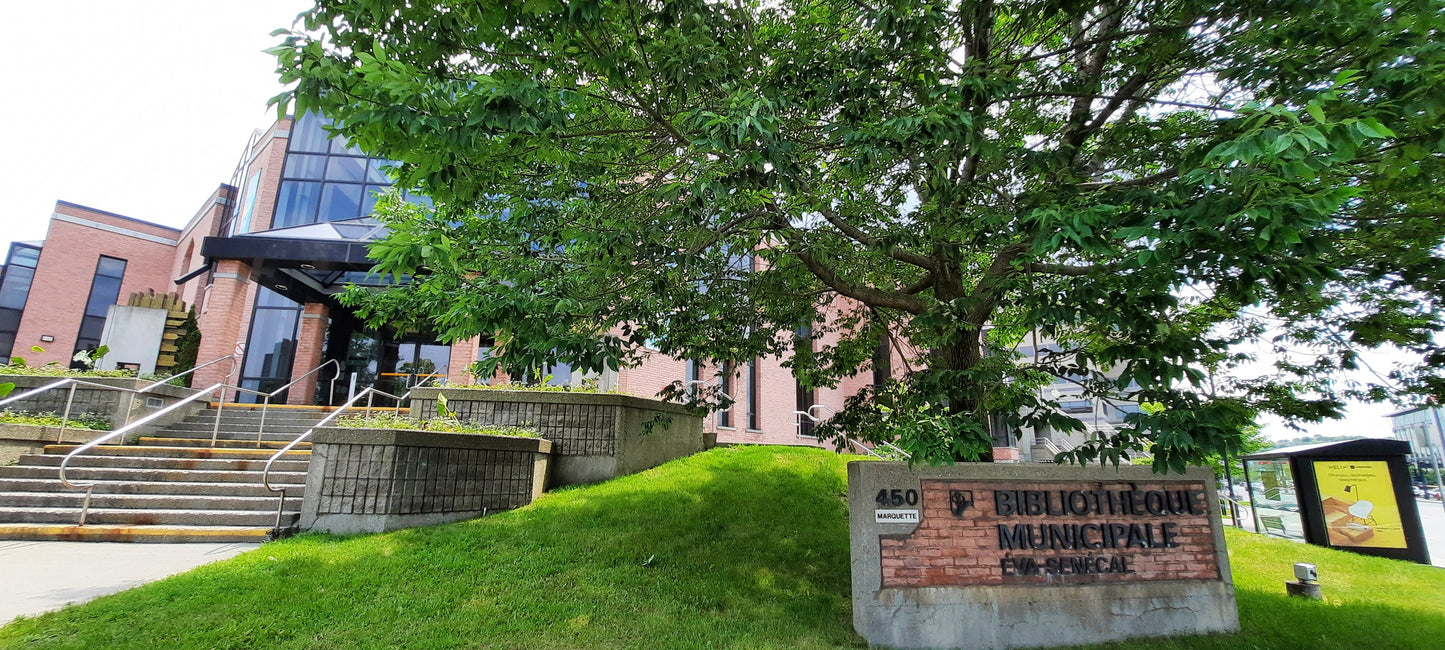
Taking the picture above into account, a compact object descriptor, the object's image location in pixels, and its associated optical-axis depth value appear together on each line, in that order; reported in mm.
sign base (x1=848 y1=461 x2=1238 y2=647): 5371
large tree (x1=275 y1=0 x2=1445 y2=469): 3623
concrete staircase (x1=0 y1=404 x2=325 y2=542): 6539
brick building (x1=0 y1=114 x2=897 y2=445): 13750
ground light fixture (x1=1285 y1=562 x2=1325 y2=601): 7196
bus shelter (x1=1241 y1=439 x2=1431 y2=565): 10148
